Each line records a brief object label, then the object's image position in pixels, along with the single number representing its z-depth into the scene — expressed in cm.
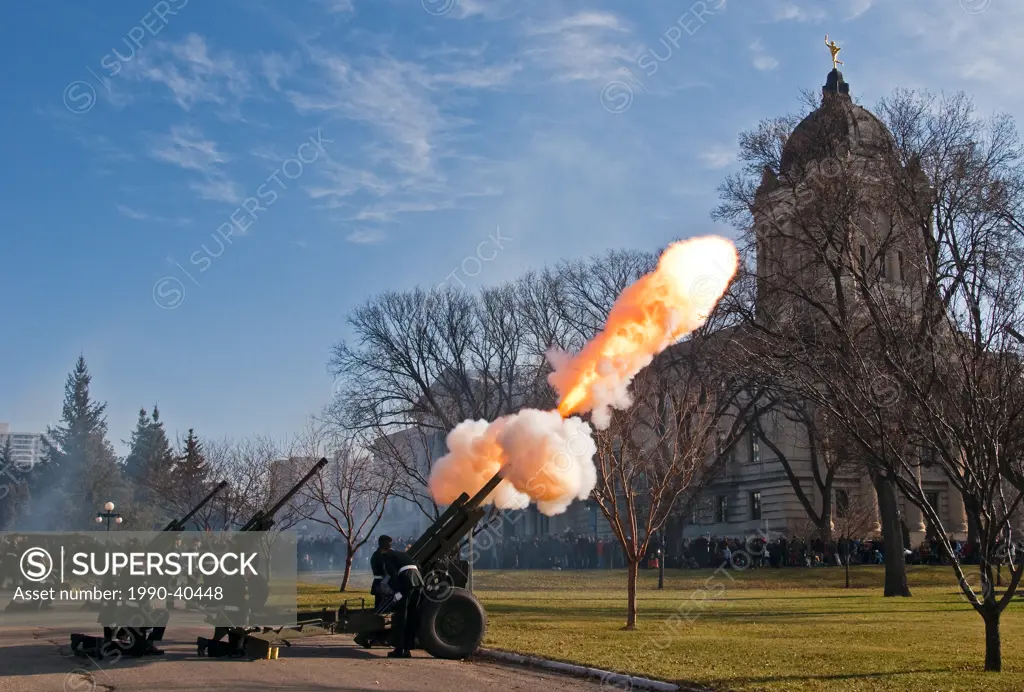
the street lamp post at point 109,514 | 3772
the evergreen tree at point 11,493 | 8156
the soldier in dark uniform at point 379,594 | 1666
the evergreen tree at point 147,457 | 6788
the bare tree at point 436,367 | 5088
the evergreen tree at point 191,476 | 5281
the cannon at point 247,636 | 1609
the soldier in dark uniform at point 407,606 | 1616
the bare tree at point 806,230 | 3172
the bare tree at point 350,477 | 3925
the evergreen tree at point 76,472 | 7306
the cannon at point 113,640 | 1619
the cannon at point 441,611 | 1619
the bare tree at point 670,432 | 2211
